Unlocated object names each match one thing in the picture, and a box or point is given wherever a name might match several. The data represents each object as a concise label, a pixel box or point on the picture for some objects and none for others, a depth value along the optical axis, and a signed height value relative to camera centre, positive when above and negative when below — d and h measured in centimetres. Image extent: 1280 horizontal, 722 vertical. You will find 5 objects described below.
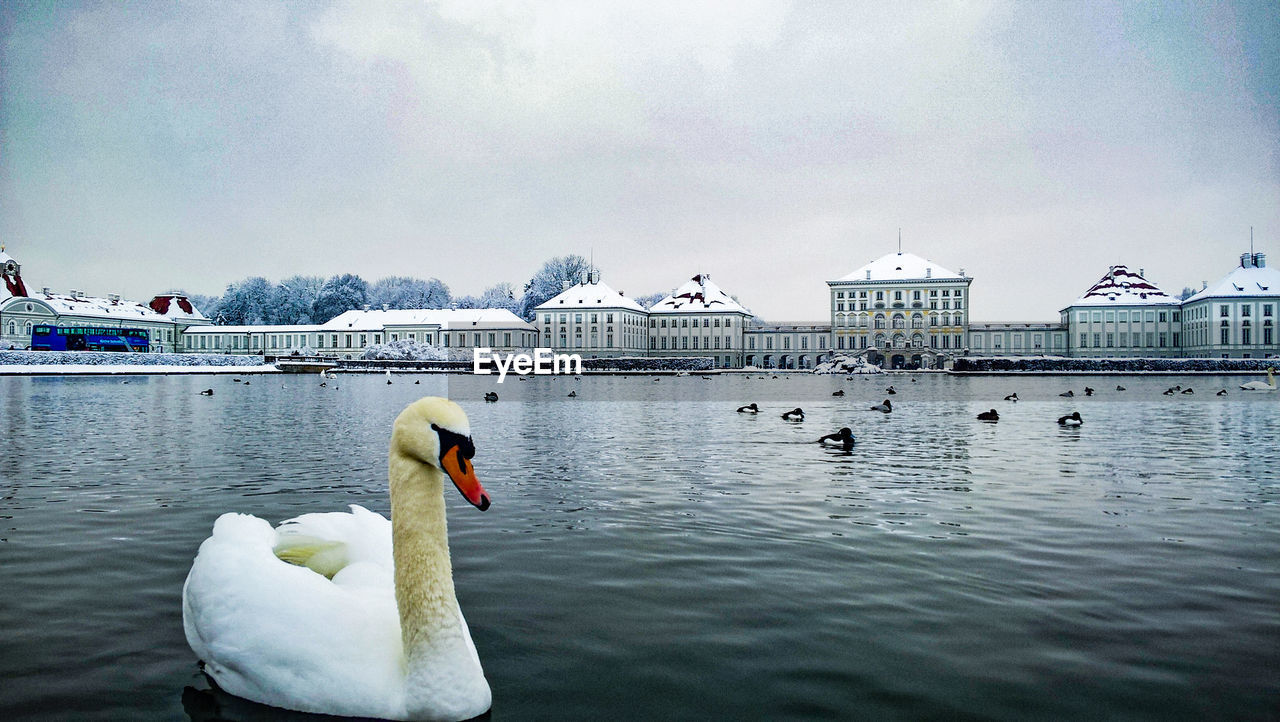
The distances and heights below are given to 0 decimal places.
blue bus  8319 +259
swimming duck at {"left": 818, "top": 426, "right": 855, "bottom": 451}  1666 -172
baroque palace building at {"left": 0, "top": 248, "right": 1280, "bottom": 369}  10425 +437
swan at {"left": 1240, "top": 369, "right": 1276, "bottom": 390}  4481 -189
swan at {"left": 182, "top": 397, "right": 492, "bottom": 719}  380 -126
